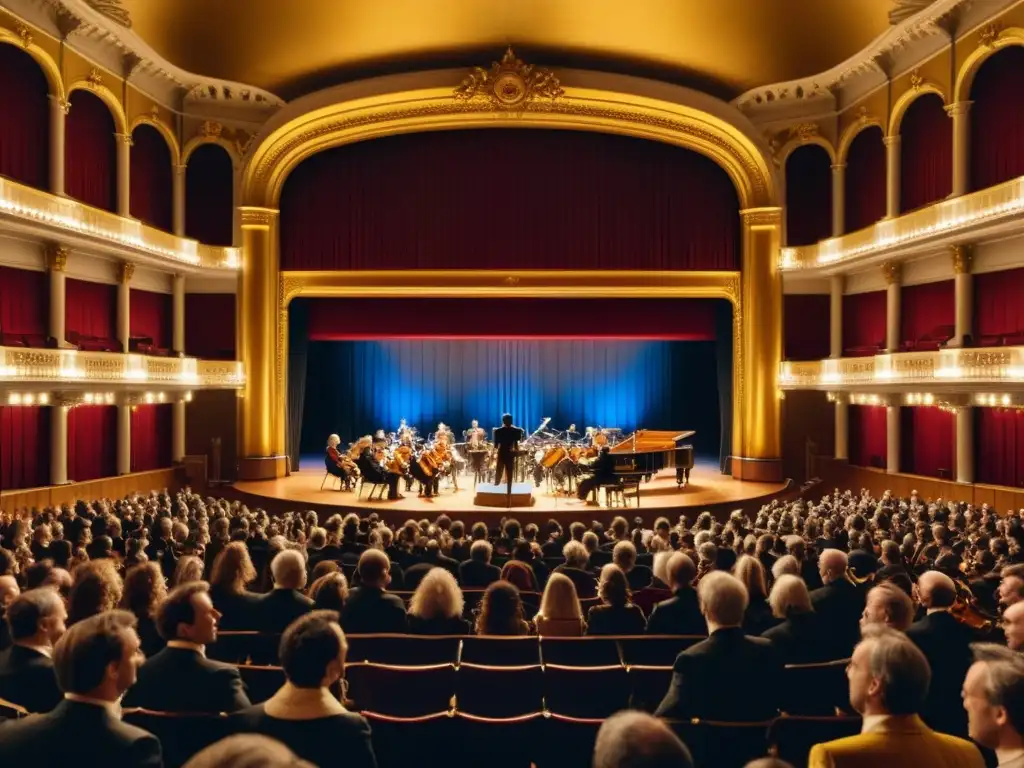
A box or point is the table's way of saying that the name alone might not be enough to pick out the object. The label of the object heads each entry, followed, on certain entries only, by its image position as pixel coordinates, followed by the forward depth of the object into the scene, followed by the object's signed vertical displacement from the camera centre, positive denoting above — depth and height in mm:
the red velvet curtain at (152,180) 19531 +4956
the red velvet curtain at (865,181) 19484 +4918
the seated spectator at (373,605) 5684 -1502
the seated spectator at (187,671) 3846 -1333
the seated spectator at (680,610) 5633 -1517
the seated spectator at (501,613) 5547 -1519
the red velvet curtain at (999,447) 16203 -1202
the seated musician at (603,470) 14956 -1508
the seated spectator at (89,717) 2732 -1120
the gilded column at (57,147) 16250 +4691
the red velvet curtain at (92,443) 18016 -1275
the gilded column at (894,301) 18797 +1938
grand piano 14977 -1327
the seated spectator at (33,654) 3963 -1300
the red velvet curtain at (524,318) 21375 +1750
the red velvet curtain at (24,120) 15562 +5106
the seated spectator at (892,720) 2600 -1086
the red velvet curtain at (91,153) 17500 +5039
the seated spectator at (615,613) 5738 -1572
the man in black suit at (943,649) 4309 -1466
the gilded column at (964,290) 16672 +1940
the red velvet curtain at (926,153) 17578 +5079
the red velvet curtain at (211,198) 20953 +4737
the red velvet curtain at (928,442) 17922 -1242
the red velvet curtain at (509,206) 21031 +4598
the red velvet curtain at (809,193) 20781 +4833
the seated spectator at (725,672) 3998 -1392
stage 14828 -2233
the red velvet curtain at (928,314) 17672 +1603
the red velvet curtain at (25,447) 16047 -1226
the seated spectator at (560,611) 5711 -1565
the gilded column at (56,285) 16688 +2024
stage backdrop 26797 +33
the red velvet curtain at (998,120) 15492 +5112
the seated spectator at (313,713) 3053 -1219
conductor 14562 -986
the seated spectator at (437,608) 5488 -1477
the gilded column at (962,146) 16312 +4737
